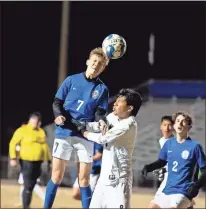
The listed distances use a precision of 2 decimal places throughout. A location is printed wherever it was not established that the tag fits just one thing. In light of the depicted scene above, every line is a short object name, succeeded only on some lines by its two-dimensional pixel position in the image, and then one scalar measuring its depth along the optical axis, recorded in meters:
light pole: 39.09
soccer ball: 15.34
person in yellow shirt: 23.06
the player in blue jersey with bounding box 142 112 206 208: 15.45
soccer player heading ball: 15.66
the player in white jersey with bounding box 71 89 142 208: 13.77
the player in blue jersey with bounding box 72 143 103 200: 21.97
